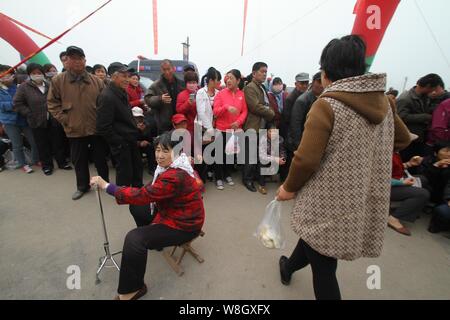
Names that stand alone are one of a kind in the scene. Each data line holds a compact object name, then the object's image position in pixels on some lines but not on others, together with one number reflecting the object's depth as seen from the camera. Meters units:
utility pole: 10.19
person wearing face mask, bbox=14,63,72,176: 3.76
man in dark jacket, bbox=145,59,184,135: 3.37
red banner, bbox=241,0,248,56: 5.39
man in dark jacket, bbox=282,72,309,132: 3.54
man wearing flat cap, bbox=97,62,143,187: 2.73
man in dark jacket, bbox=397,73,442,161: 3.23
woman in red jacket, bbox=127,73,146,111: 4.17
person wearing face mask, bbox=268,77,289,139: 3.89
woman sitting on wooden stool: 1.66
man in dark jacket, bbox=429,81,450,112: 3.43
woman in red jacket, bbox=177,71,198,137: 3.37
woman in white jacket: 3.49
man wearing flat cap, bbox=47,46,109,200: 3.03
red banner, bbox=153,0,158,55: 5.81
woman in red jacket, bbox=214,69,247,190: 3.49
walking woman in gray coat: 1.06
